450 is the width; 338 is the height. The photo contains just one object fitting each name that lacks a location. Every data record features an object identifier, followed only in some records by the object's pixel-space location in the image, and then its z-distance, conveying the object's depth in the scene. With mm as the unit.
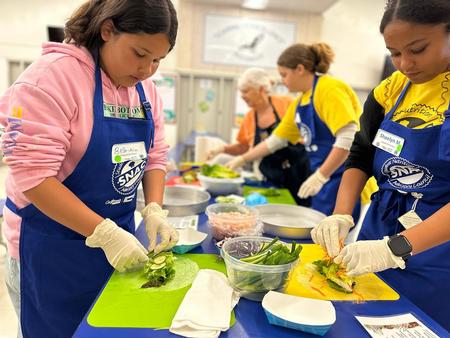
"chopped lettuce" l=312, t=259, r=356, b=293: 1059
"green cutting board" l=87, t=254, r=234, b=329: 866
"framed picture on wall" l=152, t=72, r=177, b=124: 5355
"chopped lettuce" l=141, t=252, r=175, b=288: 1032
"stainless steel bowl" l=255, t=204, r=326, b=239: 1676
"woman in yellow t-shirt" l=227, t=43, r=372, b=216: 2104
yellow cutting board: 1036
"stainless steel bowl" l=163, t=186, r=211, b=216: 1892
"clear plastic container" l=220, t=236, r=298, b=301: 967
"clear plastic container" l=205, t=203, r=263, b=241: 1378
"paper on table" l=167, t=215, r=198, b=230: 1535
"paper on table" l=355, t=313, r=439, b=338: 874
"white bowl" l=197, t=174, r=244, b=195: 2148
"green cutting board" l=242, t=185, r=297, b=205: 2121
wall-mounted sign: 5578
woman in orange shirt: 2670
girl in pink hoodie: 951
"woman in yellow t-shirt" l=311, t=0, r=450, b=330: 1026
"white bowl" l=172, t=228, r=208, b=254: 1261
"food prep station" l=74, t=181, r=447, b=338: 832
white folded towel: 832
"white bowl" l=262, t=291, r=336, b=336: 853
